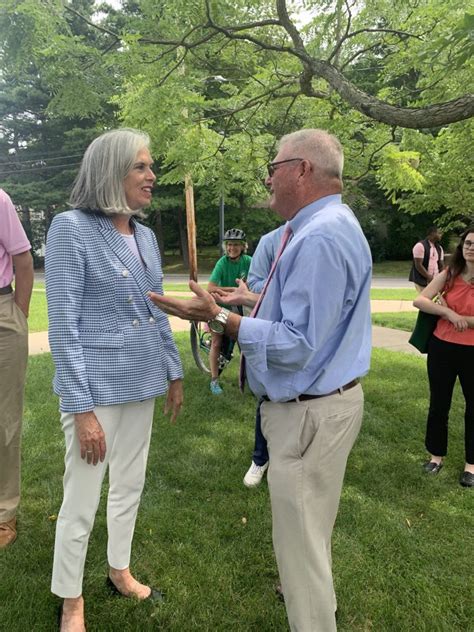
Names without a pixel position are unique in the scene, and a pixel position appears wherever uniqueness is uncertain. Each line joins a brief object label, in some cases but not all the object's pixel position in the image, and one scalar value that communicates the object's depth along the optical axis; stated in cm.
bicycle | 652
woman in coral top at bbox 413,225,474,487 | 369
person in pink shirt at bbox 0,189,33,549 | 274
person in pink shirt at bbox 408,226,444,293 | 899
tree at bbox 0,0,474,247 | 468
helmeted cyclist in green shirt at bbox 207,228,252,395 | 538
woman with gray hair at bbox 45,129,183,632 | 196
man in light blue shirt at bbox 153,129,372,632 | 168
